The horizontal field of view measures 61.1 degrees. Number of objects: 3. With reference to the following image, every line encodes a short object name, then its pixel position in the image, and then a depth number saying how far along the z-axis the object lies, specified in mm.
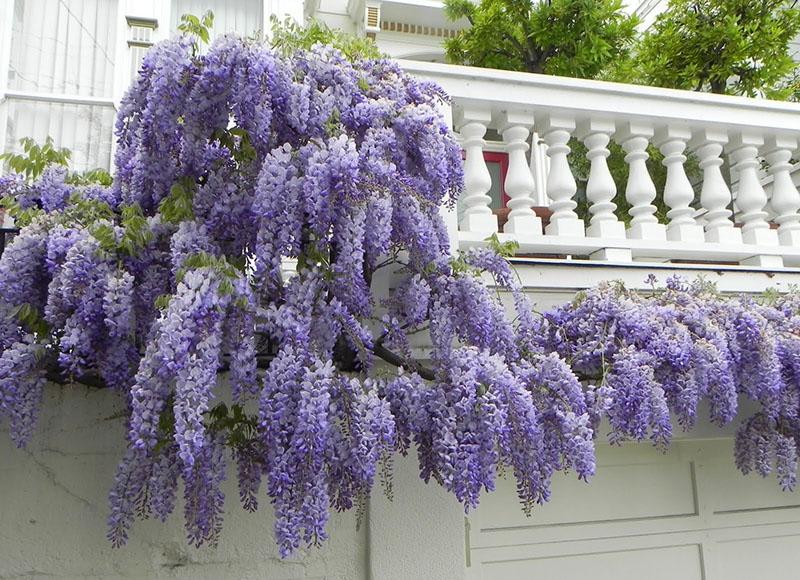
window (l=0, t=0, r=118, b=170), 4863
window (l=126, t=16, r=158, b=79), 5047
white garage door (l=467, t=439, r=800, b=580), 3254
